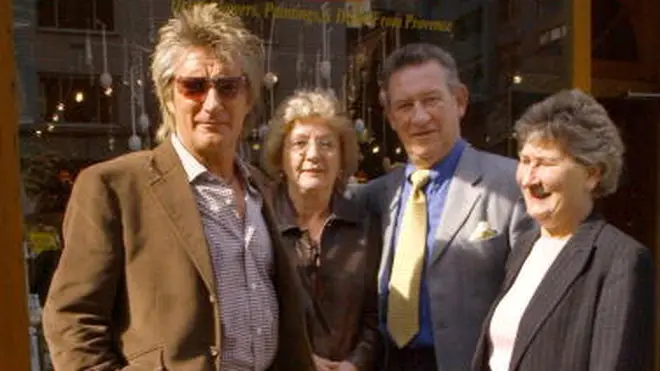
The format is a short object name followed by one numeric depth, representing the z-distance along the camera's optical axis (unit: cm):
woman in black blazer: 221
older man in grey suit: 281
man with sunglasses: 204
